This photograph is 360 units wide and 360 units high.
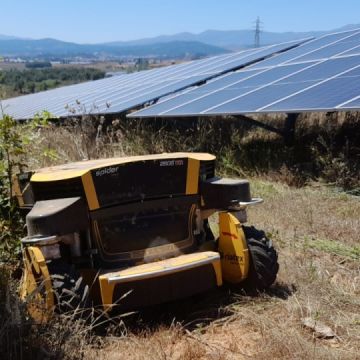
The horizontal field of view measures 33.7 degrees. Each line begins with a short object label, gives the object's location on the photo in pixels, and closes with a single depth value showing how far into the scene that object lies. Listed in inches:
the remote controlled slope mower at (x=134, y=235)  125.8
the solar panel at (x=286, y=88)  283.6
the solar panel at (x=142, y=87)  459.7
